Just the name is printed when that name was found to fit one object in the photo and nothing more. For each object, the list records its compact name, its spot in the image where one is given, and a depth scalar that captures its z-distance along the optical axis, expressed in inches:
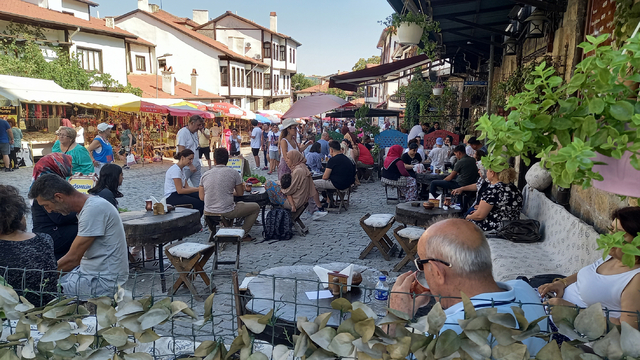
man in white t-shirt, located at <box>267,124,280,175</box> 626.8
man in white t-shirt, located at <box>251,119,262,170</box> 688.4
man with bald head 84.0
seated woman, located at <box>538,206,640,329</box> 110.8
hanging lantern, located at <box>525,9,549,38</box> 275.9
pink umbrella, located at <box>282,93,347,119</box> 495.5
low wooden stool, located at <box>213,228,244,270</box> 238.2
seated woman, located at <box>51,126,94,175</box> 280.7
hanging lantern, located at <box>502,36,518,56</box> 365.7
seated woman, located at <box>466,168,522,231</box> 234.5
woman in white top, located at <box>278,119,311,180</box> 405.8
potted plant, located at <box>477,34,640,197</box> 52.5
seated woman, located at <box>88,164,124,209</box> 214.2
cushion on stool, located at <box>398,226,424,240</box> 236.2
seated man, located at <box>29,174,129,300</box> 149.5
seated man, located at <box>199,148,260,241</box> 273.4
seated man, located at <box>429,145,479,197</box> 334.6
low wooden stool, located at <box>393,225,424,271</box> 237.5
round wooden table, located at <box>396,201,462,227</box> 253.4
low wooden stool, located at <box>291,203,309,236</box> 318.7
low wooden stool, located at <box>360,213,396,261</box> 260.8
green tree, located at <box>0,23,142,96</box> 733.9
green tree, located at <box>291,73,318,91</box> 2855.3
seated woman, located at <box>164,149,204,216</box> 287.6
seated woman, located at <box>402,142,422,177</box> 432.7
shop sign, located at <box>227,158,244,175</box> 371.3
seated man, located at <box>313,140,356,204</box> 381.4
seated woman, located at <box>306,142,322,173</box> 445.7
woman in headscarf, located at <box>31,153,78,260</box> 174.1
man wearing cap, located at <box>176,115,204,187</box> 374.6
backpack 302.5
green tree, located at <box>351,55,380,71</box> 2689.7
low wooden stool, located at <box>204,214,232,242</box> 279.1
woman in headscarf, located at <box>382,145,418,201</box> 408.2
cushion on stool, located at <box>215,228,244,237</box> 238.7
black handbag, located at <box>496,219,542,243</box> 227.9
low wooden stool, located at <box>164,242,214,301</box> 204.8
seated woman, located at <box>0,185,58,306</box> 127.3
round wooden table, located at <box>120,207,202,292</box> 210.5
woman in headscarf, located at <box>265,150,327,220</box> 316.5
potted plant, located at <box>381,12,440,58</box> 323.3
